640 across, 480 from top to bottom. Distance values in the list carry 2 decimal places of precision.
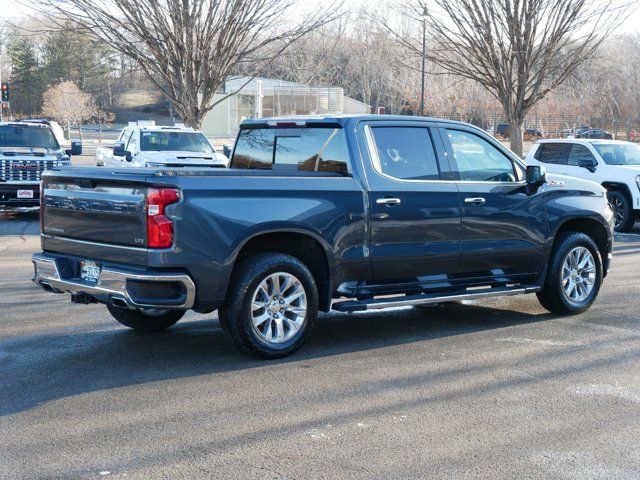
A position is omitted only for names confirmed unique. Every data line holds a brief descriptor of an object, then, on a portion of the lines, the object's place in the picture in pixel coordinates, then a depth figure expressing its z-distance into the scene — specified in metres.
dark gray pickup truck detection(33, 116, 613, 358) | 6.46
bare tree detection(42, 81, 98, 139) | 77.56
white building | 62.25
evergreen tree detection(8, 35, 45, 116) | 101.50
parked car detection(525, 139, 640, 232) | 16.70
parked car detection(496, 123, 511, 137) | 67.01
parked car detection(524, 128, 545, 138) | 65.38
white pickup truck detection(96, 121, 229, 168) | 17.84
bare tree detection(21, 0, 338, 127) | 21.00
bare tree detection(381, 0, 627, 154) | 22.31
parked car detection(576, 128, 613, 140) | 51.67
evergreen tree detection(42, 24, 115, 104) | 100.31
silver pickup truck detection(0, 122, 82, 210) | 17.78
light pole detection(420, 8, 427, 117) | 22.96
